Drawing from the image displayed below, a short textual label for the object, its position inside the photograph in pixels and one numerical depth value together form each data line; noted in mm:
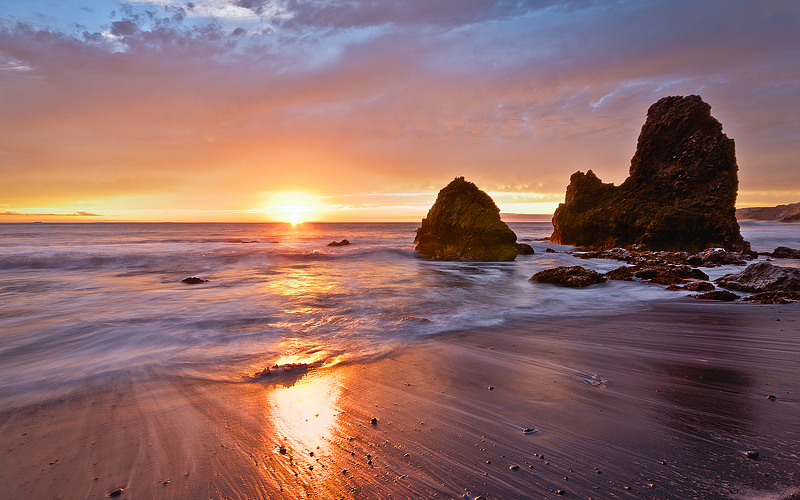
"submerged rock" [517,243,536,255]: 22067
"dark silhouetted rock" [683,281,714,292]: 9070
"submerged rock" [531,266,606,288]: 10398
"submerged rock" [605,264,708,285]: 10838
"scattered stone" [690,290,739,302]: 7897
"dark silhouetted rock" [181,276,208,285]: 12304
